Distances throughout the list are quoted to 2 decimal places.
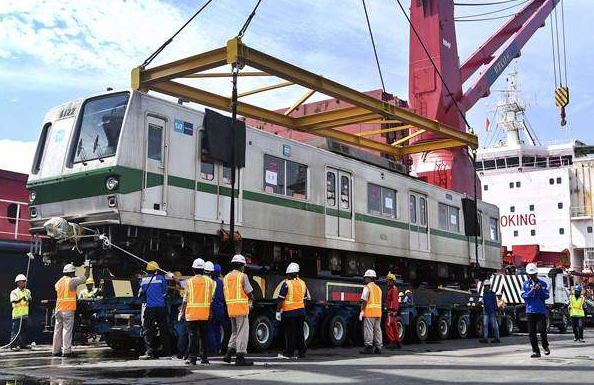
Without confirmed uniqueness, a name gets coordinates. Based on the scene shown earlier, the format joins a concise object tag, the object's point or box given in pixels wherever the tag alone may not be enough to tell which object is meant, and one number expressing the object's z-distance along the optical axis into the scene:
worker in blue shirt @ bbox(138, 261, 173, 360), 10.45
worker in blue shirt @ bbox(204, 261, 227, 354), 10.82
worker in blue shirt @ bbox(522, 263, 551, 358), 11.45
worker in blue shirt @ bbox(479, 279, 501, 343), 17.22
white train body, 10.82
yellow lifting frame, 12.90
